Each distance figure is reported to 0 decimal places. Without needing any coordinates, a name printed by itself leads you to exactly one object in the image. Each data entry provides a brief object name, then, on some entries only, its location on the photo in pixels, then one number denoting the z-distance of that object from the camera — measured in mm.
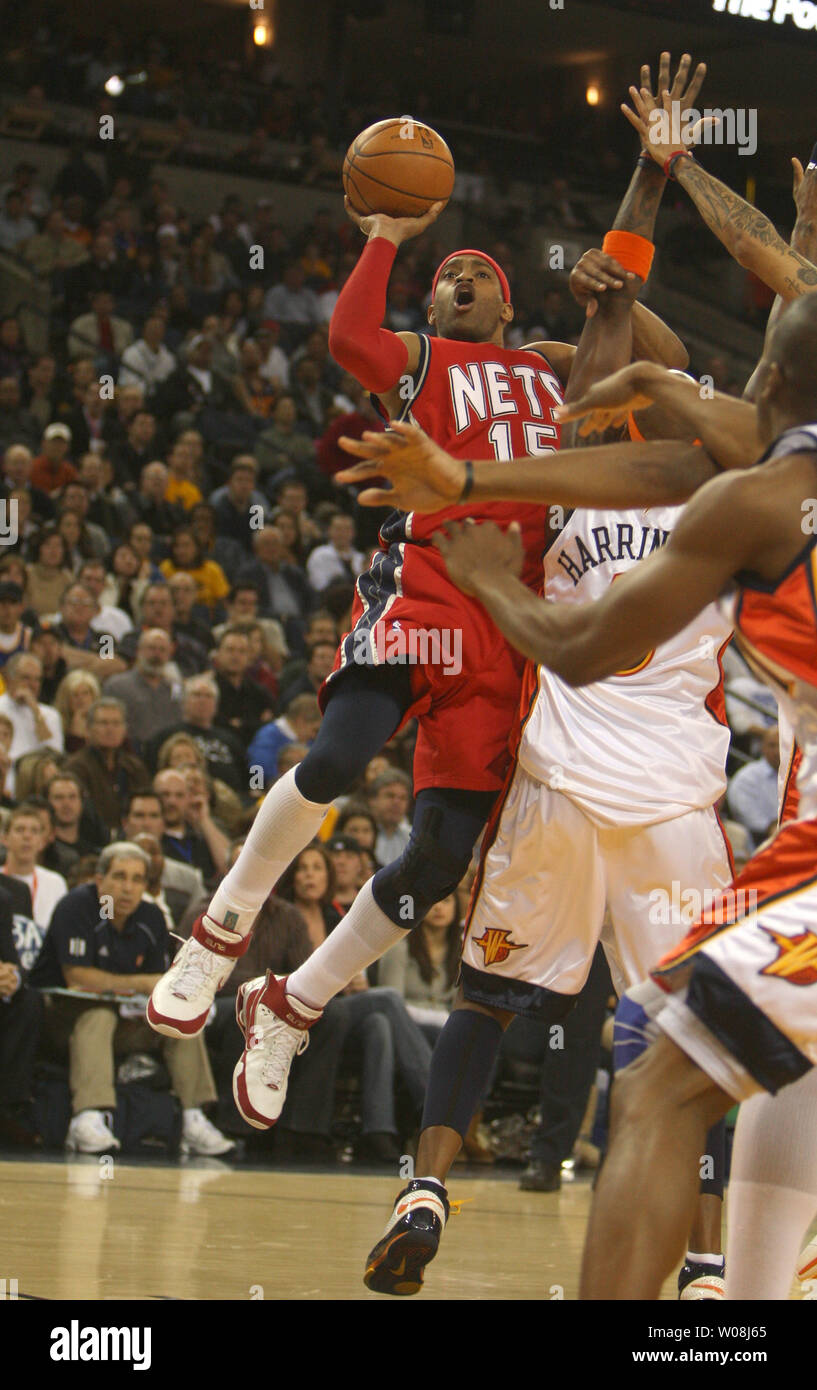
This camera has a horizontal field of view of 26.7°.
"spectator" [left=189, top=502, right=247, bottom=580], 12312
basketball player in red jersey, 4656
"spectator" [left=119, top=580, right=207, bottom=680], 10555
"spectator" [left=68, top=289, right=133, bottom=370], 14500
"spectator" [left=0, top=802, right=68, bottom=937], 8250
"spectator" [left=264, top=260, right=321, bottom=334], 16672
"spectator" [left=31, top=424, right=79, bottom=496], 12320
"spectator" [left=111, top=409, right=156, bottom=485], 12883
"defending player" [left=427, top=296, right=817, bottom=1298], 2793
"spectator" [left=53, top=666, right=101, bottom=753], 9688
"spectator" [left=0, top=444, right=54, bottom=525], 11914
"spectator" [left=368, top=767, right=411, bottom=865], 9547
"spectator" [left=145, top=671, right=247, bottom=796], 9891
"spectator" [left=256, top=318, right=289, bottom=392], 15438
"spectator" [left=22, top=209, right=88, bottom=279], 15406
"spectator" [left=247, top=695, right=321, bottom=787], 9906
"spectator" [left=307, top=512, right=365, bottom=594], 12805
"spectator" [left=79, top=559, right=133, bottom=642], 10562
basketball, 4750
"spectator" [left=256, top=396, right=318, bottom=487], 14570
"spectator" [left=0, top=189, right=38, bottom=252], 15578
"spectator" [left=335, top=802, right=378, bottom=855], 9164
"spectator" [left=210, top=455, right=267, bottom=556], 12812
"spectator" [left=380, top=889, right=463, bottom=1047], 8953
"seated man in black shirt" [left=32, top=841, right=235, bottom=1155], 7809
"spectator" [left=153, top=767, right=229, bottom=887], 9023
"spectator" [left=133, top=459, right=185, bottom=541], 12398
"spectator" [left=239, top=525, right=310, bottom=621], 12242
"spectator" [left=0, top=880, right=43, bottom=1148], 7758
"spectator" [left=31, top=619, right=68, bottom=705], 9953
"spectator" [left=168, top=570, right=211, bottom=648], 11055
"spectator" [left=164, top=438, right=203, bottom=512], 12898
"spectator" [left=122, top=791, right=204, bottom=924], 8727
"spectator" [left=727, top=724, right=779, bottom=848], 10836
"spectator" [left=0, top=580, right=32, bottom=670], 9789
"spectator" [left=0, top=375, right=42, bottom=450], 13312
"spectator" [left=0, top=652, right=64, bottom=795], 9344
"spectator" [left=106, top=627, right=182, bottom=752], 10062
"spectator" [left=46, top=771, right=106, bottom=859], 8828
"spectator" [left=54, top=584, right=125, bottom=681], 10273
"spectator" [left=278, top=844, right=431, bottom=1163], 8453
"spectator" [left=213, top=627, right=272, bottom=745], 10469
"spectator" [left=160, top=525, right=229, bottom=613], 11766
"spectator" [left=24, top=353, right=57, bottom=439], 13758
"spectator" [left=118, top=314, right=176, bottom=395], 14219
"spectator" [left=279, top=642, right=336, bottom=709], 10523
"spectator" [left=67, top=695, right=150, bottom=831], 9148
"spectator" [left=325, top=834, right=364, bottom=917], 8938
